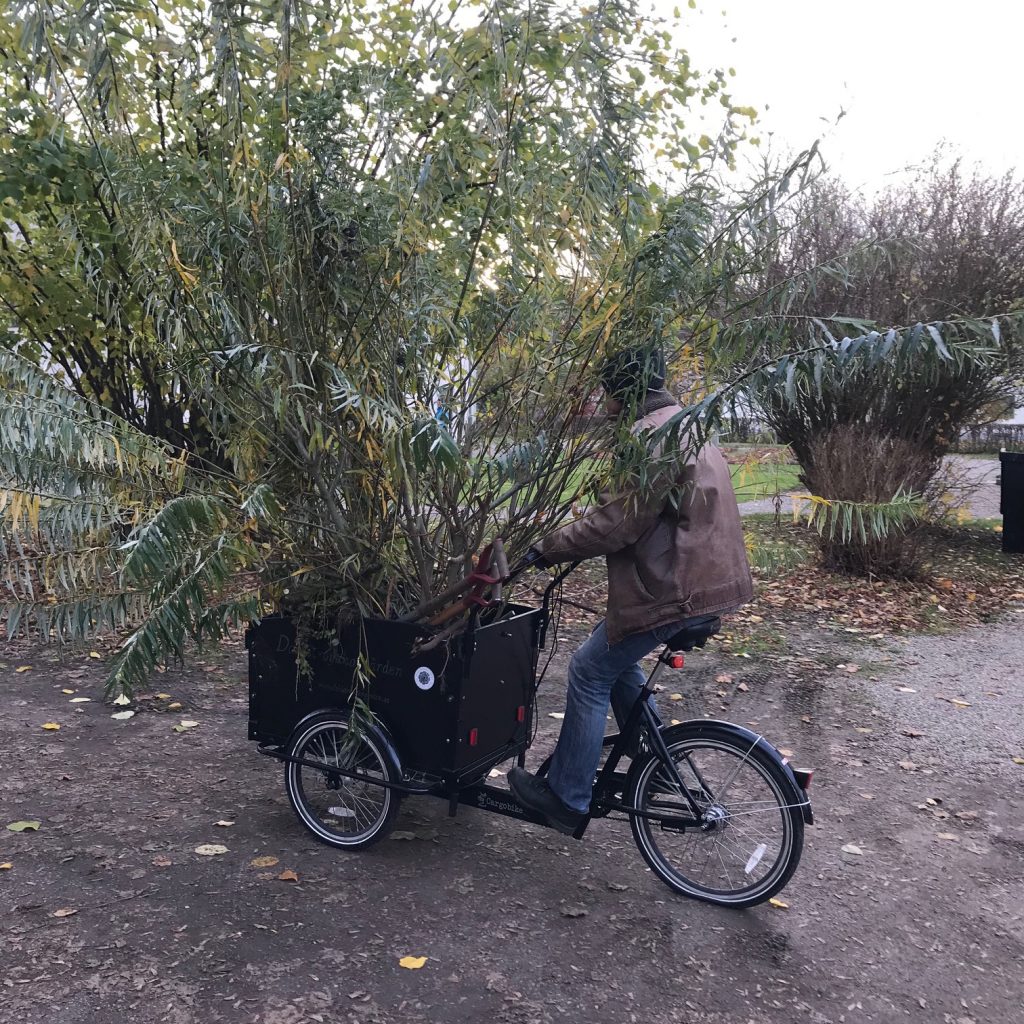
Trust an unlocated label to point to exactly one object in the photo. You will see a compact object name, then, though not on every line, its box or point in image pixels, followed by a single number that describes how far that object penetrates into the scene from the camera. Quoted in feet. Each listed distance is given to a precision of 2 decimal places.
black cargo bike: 10.89
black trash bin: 32.91
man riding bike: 10.47
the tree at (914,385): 30.25
